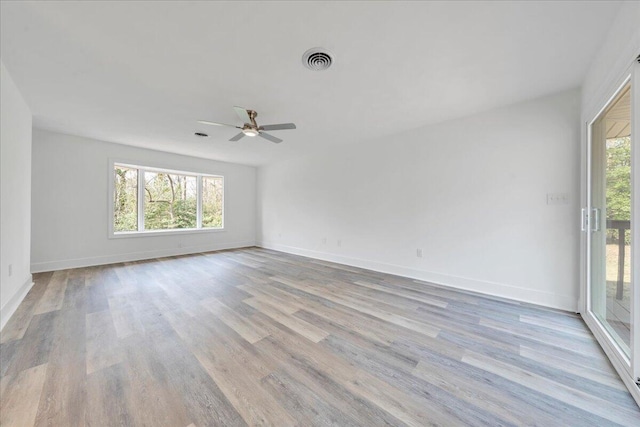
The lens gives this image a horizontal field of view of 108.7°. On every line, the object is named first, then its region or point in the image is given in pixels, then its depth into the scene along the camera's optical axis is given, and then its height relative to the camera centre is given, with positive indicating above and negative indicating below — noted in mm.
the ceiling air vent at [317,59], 1873 +1324
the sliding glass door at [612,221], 1620 -23
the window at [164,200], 4777 +259
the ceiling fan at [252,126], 2679 +1100
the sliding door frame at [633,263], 1326 -263
